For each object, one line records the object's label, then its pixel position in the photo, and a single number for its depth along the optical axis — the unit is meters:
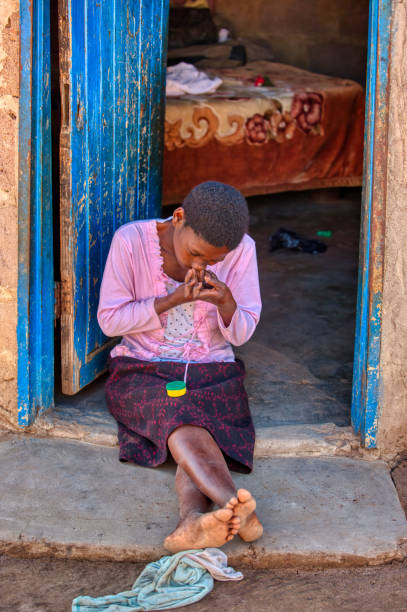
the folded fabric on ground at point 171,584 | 2.24
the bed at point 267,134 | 6.09
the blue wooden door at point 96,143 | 3.01
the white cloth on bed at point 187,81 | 6.54
